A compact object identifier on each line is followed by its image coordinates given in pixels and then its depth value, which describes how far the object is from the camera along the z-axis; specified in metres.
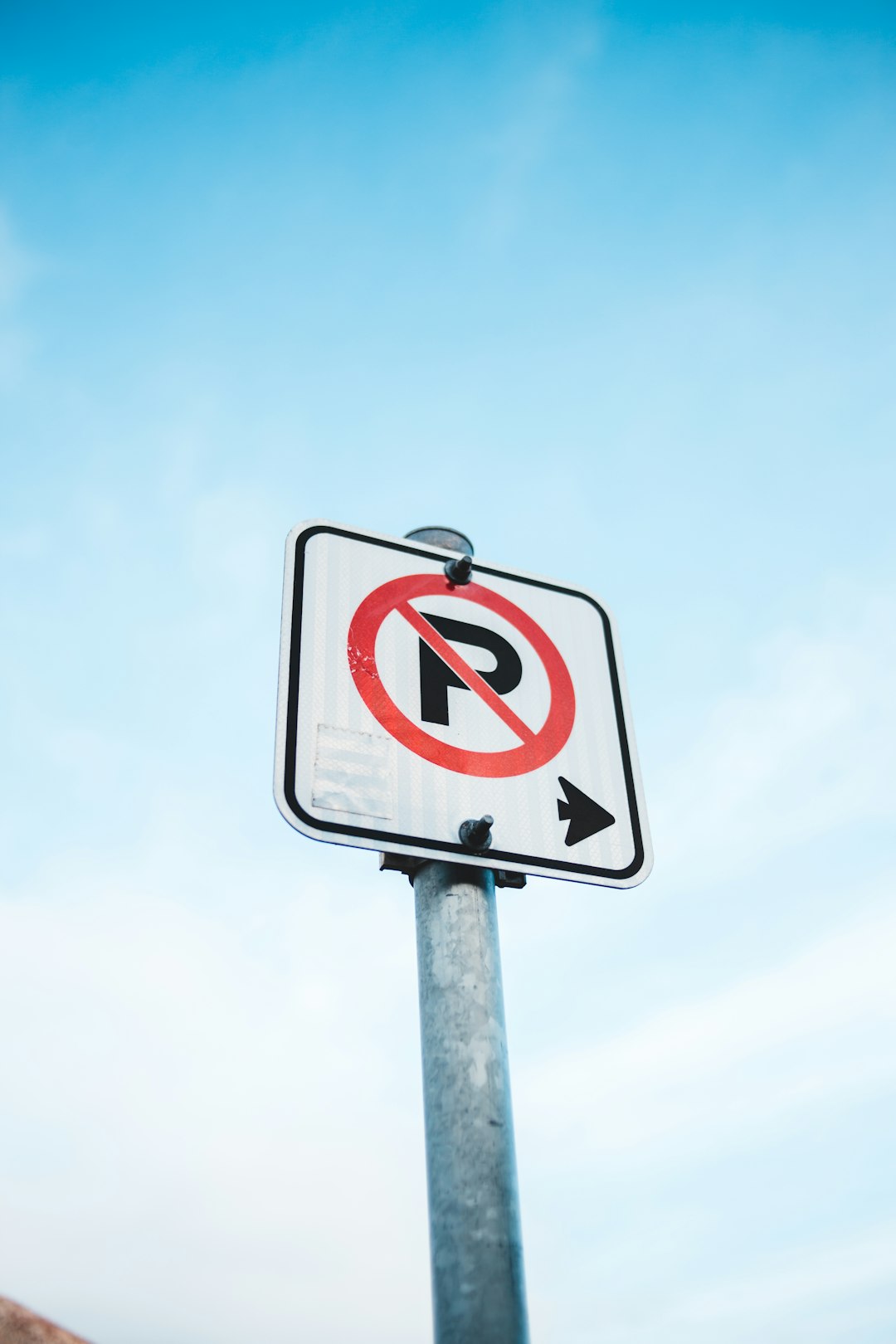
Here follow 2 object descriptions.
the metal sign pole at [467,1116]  1.08
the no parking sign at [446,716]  1.49
